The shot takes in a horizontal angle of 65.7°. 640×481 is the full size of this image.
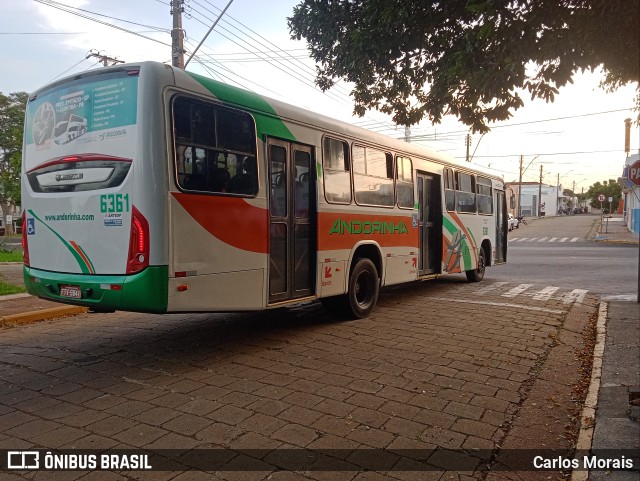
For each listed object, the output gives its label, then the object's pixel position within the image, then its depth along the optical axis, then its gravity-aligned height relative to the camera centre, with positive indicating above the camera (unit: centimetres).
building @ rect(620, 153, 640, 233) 3422 +368
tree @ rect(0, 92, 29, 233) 4262 +871
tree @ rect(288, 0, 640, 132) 551 +208
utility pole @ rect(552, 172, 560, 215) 10525 +294
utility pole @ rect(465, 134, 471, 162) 3934 +585
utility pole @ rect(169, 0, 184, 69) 1521 +565
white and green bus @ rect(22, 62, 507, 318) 472 +22
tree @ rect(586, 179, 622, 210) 7812 +362
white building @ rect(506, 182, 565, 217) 9500 +257
